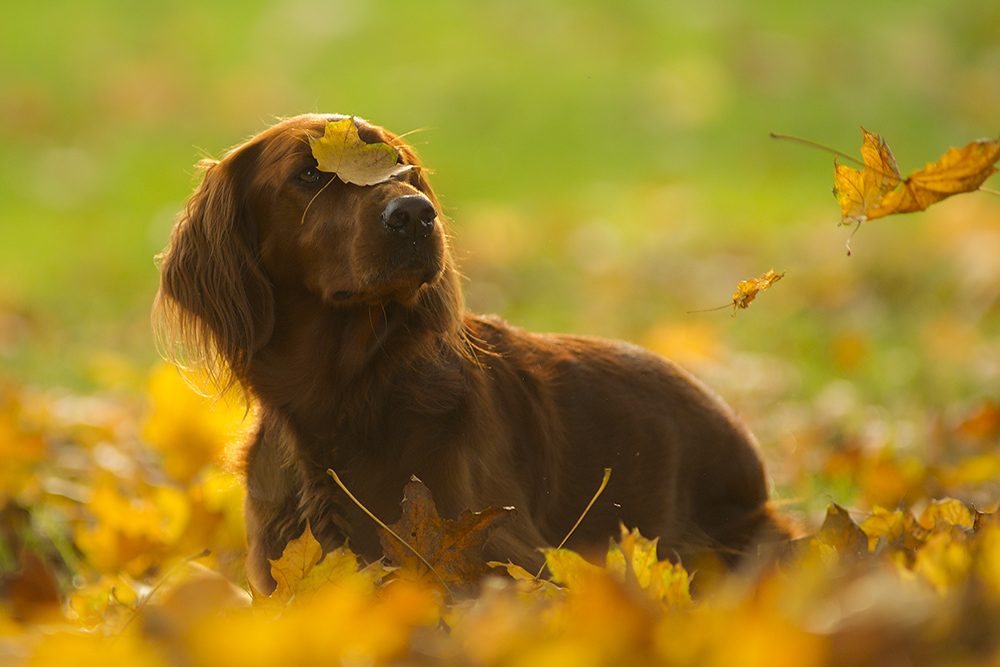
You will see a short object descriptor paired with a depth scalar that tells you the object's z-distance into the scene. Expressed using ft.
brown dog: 20.87
